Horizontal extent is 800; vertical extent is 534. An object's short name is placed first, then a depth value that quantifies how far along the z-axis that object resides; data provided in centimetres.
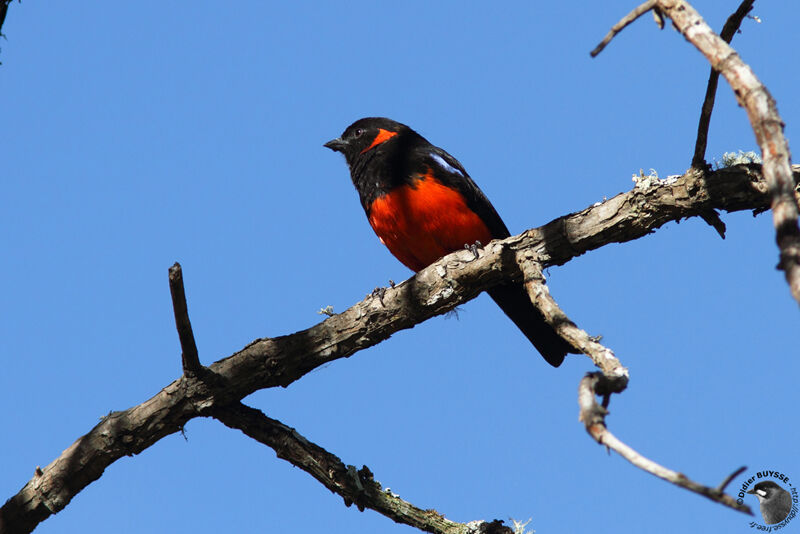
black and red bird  982
